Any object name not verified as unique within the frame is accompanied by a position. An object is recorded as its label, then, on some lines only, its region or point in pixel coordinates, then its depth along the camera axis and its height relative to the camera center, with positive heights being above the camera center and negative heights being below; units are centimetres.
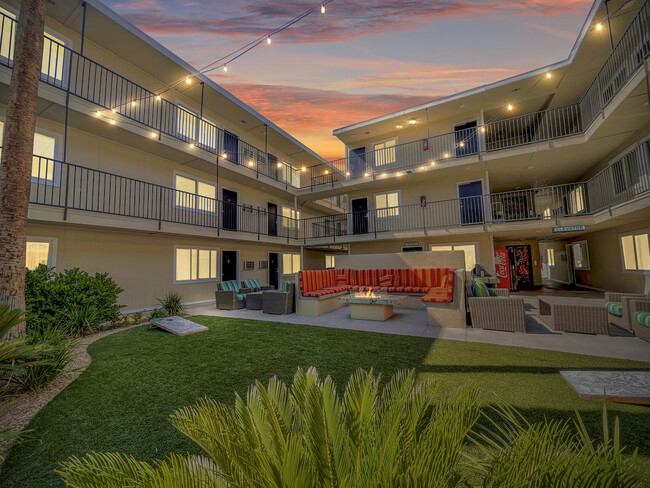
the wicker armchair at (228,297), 930 -103
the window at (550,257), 1912 +33
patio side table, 923 -113
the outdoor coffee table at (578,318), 504 -110
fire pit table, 682 -106
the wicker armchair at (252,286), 1093 -75
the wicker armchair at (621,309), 505 -96
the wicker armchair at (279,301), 811 -102
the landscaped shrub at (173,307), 807 -113
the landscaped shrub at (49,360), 317 -113
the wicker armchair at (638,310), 458 -94
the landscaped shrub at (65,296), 547 -54
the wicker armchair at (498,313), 553 -106
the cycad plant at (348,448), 66 -52
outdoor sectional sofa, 682 -65
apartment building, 733 +395
